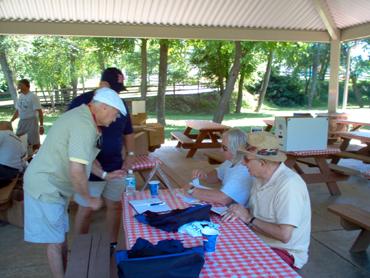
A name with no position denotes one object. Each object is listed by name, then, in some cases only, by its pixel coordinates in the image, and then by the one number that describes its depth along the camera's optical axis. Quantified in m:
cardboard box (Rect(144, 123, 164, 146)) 6.71
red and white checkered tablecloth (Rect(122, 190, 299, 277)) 1.61
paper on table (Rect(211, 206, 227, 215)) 2.34
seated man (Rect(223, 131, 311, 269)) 2.09
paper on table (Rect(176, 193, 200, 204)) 2.57
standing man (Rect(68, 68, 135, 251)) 3.21
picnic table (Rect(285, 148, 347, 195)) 5.31
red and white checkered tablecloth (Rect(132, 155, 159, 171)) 4.63
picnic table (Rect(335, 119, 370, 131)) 9.04
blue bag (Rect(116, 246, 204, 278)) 1.42
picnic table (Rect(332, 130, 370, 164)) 6.15
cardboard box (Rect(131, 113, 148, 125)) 7.11
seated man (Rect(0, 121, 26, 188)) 4.18
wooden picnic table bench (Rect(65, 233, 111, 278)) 1.95
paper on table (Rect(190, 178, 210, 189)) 2.85
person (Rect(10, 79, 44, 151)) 6.86
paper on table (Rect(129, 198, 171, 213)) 2.38
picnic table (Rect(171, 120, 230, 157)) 7.94
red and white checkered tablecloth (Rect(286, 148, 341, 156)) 5.05
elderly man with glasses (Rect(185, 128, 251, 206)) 2.56
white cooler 5.11
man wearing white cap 2.24
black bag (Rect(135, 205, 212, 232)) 2.05
